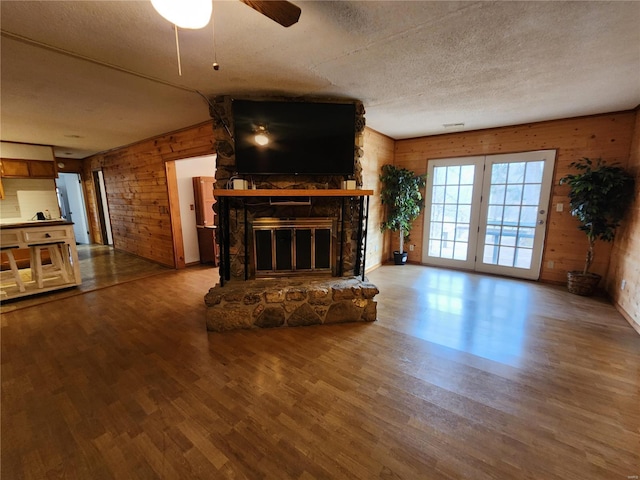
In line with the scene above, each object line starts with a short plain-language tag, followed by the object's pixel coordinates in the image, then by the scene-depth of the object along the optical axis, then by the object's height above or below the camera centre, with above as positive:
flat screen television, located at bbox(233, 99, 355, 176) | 2.69 +0.64
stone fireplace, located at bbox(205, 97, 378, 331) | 2.58 -0.58
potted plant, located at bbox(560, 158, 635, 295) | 3.02 -0.05
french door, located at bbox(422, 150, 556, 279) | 3.86 -0.23
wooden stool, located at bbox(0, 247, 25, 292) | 3.16 -0.85
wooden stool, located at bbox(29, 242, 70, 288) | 3.37 -0.82
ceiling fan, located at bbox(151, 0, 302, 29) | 0.96 +0.71
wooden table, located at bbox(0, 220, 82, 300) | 3.05 -0.47
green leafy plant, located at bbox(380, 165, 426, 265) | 4.56 +0.05
